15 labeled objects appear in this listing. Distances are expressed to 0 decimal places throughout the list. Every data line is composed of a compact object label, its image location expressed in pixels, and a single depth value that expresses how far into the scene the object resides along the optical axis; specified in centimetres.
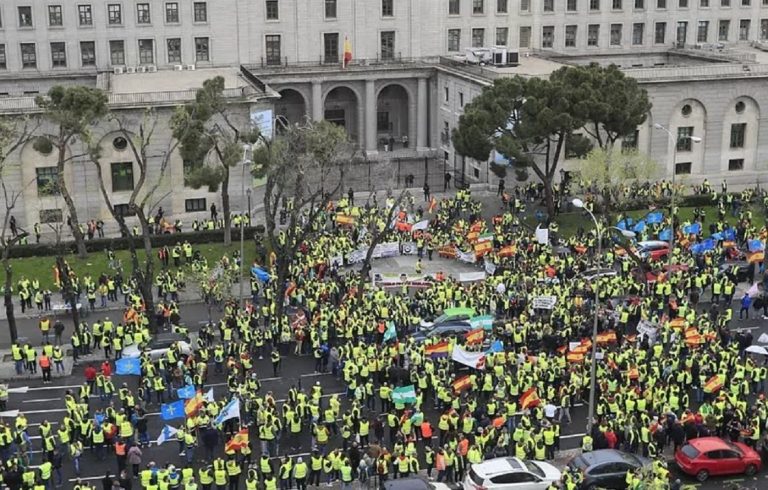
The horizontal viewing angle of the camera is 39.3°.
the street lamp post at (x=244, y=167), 6583
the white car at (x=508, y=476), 3497
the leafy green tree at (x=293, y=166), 5256
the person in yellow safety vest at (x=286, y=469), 3538
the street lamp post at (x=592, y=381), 3862
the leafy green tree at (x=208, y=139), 6006
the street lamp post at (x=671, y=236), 5290
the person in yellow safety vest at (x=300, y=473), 3569
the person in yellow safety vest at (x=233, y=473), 3581
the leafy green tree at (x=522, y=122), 6656
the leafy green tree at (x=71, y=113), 5703
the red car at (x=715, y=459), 3728
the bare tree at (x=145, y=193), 5166
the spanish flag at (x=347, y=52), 8969
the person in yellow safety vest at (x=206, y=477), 3528
